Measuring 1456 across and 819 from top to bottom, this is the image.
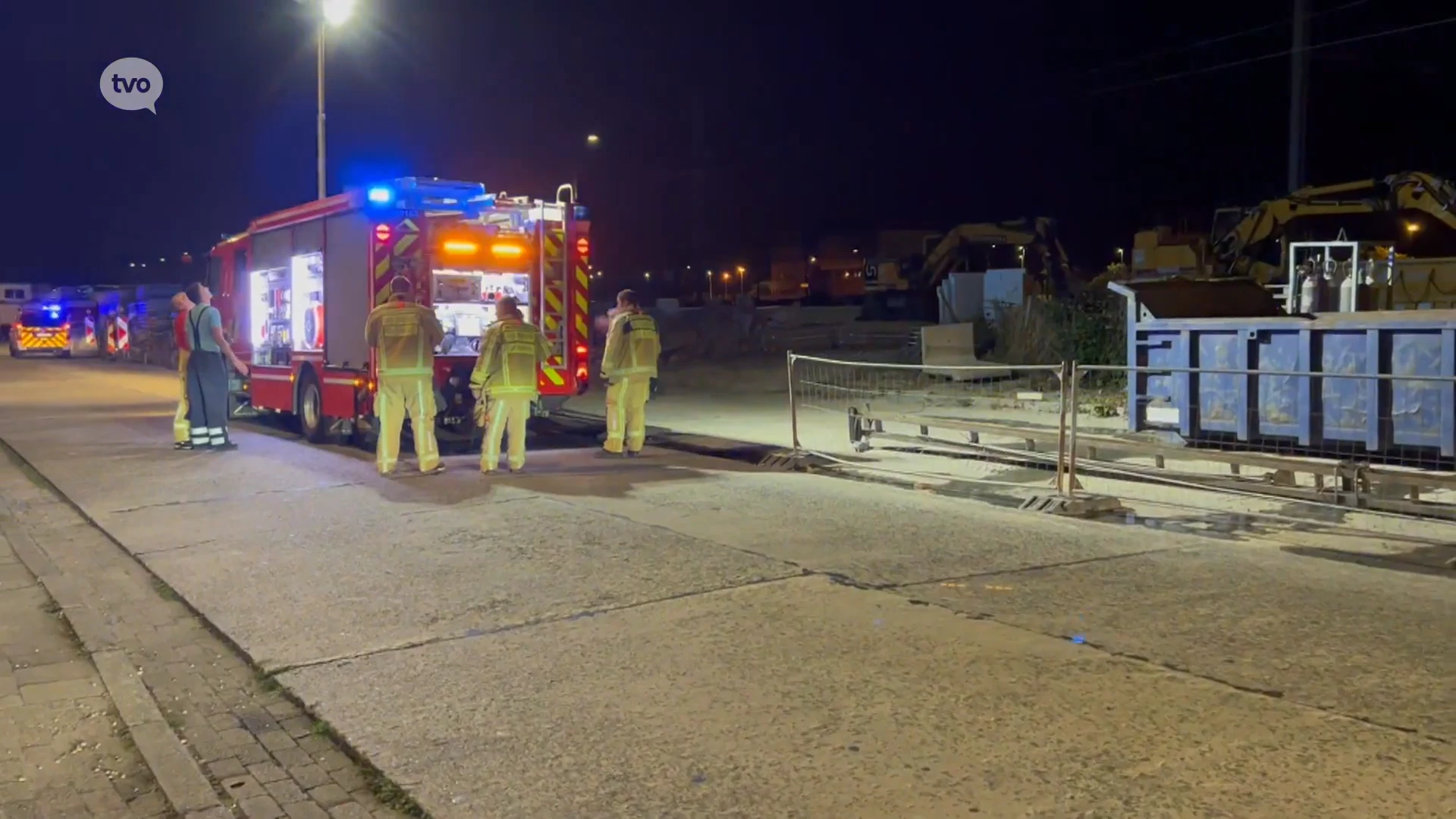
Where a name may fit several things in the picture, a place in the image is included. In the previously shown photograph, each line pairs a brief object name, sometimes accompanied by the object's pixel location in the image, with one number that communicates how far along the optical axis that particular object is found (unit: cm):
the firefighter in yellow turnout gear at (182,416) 1413
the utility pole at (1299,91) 2294
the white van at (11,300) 6272
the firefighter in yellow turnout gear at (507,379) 1155
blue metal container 855
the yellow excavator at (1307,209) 1878
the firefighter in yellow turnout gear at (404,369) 1144
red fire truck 1344
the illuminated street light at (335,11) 2071
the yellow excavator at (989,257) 3088
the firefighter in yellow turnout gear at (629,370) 1266
